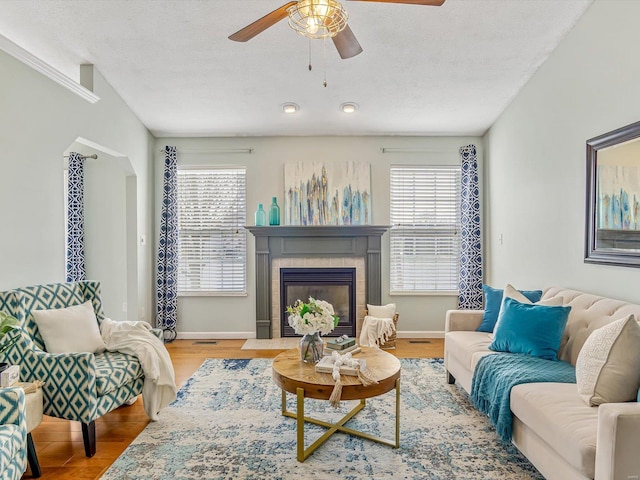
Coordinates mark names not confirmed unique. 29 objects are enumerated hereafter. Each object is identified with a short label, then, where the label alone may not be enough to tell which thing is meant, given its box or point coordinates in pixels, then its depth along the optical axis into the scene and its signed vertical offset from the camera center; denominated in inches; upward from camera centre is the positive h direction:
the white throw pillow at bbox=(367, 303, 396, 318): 201.0 -33.4
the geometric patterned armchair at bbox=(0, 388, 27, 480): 70.6 -33.6
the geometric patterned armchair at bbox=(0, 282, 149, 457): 100.3 -32.7
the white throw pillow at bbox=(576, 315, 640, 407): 80.1 -24.3
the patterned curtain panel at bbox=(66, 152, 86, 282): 197.2 +10.1
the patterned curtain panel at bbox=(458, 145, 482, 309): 208.8 -0.1
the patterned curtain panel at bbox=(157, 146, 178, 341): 208.8 -6.2
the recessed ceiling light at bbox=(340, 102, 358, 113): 185.1 +58.0
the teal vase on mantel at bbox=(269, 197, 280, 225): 206.5 +12.6
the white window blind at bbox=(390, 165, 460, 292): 216.4 +6.0
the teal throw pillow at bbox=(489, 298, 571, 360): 112.6 -24.3
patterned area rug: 93.7 -50.3
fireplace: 209.3 -9.8
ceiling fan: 79.7 +43.6
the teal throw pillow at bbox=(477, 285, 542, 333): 145.2 -23.7
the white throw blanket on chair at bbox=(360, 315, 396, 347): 192.4 -40.9
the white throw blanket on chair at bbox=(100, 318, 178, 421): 118.6 -33.5
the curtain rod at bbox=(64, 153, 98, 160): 197.8 +39.1
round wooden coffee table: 96.8 -33.4
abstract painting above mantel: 211.0 +23.7
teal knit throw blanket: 97.6 -32.6
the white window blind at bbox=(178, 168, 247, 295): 216.5 +5.2
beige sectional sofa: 64.8 -32.6
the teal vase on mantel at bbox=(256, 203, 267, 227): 207.0 +11.2
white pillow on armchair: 112.9 -24.3
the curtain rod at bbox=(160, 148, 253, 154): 215.2 +45.0
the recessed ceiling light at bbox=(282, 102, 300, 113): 185.8 +58.2
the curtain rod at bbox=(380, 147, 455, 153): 214.4 +45.2
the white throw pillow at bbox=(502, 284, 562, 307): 120.8 -17.4
